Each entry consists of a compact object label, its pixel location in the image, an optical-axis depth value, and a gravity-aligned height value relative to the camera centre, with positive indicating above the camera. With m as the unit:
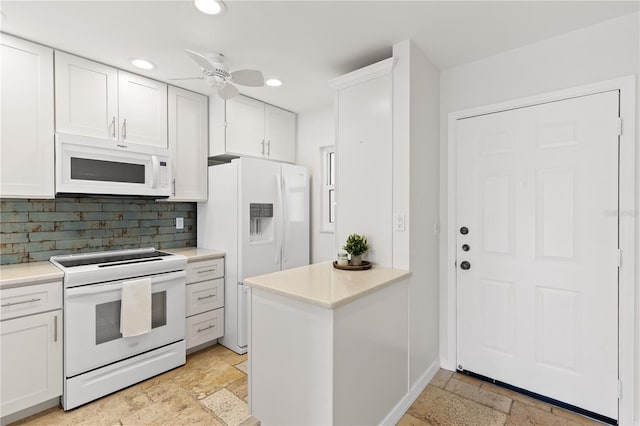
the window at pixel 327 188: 3.64 +0.28
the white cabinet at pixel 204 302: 2.80 -0.87
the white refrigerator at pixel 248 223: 2.92 -0.12
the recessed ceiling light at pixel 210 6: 1.75 +1.20
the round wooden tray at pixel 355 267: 2.13 -0.39
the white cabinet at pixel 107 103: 2.34 +0.91
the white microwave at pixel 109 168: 2.28 +0.35
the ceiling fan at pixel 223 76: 2.12 +0.98
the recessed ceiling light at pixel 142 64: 2.47 +1.22
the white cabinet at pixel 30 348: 1.88 -0.88
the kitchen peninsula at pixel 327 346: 1.50 -0.74
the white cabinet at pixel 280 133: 3.55 +0.94
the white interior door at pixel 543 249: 1.93 -0.26
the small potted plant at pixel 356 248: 2.19 -0.26
